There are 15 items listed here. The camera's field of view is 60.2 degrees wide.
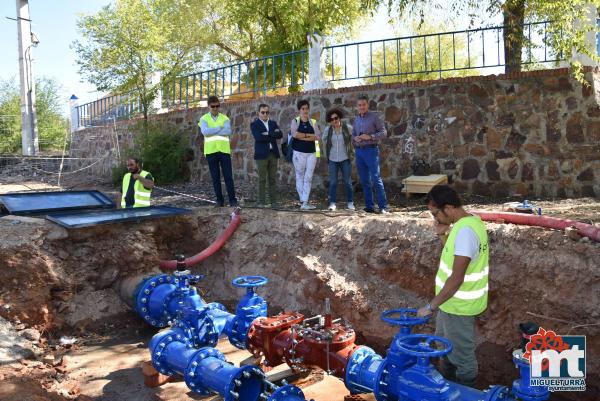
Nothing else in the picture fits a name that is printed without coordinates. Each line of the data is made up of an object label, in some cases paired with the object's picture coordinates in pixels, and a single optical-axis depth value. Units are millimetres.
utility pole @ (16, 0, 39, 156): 20969
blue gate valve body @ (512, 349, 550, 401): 2986
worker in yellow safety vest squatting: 7600
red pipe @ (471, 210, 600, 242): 4961
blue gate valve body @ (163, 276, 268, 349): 4812
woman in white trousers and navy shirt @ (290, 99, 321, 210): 7836
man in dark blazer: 8062
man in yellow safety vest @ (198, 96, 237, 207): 8023
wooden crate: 8501
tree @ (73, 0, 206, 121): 15375
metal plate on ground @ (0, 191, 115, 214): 7156
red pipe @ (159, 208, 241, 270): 6984
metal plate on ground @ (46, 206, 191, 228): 6430
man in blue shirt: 7316
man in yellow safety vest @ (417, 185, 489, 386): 3549
